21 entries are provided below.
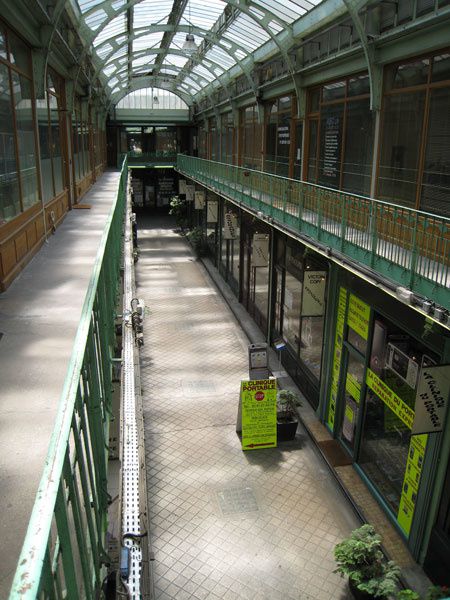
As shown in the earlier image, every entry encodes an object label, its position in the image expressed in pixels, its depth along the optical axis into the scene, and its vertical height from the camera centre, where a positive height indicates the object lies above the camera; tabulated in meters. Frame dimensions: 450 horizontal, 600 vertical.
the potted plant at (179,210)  37.60 -3.72
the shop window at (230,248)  20.39 -3.73
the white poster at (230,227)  20.33 -2.60
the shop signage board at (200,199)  28.25 -2.20
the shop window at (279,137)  16.98 +0.69
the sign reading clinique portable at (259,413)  10.55 -4.96
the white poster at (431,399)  6.58 -2.90
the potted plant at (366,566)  6.71 -5.23
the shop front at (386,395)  7.29 -3.78
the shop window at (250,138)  21.19 +0.80
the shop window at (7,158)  7.47 -0.05
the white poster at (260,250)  15.41 -2.60
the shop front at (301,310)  11.30 -3.63
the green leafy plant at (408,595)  6.45 -5.15
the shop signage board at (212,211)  23.72 -2.35
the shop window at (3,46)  7.60 +1.52
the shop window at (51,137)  11.19 +0.39
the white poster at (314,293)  11.19 -2.78
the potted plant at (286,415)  11.07 -5.24
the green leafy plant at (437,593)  6.29 -5.01
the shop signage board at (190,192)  31.75 -2.10
